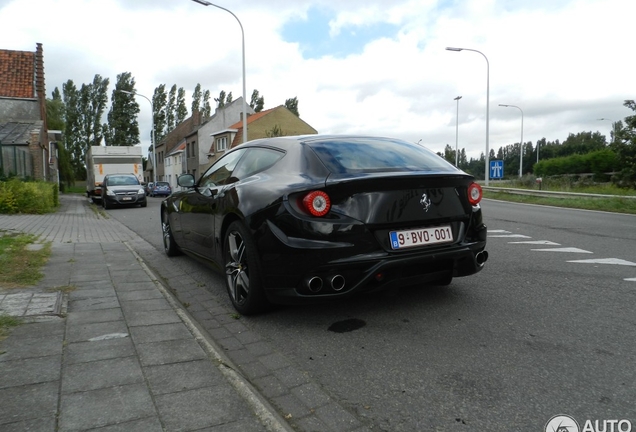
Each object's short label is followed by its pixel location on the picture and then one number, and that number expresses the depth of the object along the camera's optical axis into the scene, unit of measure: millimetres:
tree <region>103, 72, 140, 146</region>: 72875
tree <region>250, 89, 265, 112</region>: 85188
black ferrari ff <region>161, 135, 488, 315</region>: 3479
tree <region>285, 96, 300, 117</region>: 83300
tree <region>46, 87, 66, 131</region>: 49750
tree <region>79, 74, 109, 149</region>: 76688
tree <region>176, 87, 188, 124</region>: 87938
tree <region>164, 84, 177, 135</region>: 87250
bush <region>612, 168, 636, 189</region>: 22750
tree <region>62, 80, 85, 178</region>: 76125
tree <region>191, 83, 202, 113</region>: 91438
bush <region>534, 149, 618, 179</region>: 53906
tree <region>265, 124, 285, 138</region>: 36994
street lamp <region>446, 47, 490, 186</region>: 28203
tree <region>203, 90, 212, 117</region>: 92188
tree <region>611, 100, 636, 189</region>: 22031
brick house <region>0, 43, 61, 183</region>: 21486
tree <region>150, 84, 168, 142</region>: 84688
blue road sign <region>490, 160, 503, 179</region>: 26969
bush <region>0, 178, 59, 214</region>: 14930
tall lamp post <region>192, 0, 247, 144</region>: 21531
